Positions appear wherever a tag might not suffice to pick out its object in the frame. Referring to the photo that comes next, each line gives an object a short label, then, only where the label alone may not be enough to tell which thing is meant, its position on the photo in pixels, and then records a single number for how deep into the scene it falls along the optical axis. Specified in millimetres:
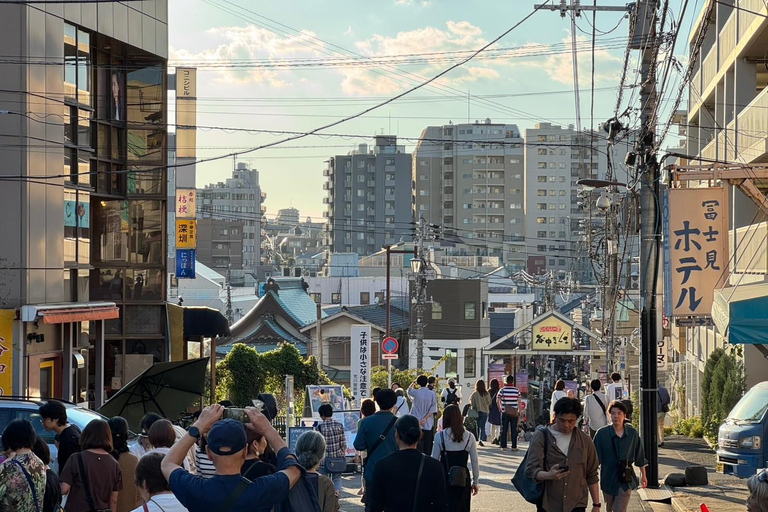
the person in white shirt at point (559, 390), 19556
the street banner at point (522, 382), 57947
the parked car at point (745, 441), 16141
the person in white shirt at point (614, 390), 21031
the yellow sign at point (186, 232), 29203
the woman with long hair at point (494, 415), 23931
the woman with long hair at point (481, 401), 22156
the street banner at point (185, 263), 29469
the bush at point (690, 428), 26783
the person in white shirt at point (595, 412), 17062
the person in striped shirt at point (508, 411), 21875
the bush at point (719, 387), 23716
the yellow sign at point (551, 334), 57312
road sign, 30812
